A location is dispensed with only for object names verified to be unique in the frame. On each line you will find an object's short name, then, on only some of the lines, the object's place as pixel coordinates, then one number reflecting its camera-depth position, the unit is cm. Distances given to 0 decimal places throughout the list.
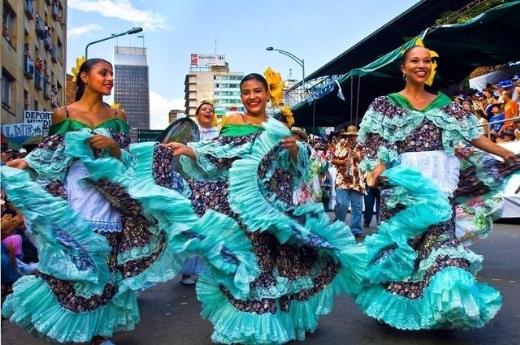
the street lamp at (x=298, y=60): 3131
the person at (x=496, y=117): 1347
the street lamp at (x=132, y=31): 2518
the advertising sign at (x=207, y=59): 12735
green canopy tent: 1304
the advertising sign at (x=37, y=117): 1923
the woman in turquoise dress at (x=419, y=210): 365
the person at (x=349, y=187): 1019
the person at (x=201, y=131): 581
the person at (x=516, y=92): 1336
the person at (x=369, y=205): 1121
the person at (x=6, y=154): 587
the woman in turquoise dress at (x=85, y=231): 359
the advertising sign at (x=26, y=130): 1758
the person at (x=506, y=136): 1242
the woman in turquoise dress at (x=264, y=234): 364
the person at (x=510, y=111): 1276
